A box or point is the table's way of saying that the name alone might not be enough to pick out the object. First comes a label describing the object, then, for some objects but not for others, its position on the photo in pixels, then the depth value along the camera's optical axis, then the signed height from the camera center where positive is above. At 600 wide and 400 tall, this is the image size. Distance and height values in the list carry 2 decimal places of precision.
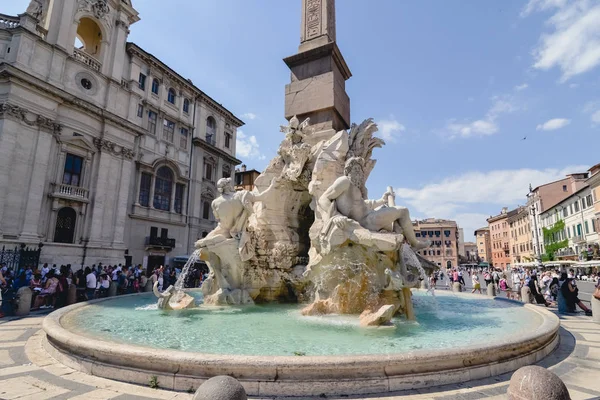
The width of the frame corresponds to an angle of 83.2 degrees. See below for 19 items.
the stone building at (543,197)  48.03 +9.57
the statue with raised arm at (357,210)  6.54 +0.98
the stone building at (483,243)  91.06 +5.54
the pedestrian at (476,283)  13.23 -0.79
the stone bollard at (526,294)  9.97 -0.89
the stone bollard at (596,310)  6.93 -0.92
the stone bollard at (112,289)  11.62 -1.13
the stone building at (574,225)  33.06 +4.36
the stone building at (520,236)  54.66 +4.70
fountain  3.10 -0.89
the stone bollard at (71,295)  9.70 -1.14
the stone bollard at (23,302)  7.94 -1.11
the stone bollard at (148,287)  13.48 -1.20
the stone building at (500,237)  66.25 +5.32
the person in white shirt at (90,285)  11.15 -0.96
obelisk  9.27 +5.12
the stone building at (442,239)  79.69 +5.54
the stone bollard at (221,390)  1.91 -0.75
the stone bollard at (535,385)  2.00 -0.73
